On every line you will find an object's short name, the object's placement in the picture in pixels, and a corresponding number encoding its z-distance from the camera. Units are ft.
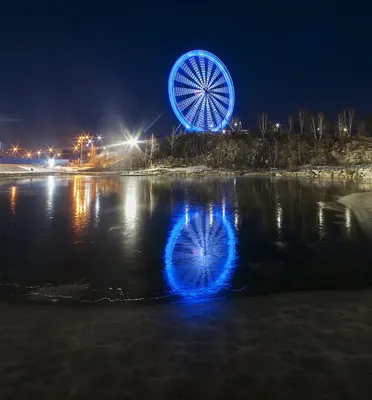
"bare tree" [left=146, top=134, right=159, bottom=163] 407.07
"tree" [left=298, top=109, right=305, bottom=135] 391.49
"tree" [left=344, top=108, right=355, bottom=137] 326.10
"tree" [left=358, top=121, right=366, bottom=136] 351.50
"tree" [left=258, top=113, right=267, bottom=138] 363.56
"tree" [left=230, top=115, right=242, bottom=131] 425.73
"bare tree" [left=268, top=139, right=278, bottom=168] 312.56
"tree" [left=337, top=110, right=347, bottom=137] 322.96
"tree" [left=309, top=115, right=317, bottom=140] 359.60
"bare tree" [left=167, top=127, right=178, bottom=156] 398.01
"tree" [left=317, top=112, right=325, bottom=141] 309.65
